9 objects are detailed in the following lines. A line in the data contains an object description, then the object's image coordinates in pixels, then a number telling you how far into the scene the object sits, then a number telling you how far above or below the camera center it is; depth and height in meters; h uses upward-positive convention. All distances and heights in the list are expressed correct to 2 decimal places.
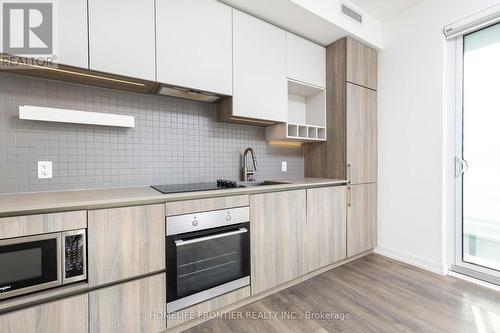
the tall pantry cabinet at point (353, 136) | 2.45 +0.31
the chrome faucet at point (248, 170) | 2.28 -0.07
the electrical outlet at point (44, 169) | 1.50 -0.03
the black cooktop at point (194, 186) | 1.62 -0.18
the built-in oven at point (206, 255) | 1.43 -0.64
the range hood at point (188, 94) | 1.76 +0.59
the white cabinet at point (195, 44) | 1.59 +0.91
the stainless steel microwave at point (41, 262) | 1.03 -0.47
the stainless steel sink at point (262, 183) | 2.22 -0.19
